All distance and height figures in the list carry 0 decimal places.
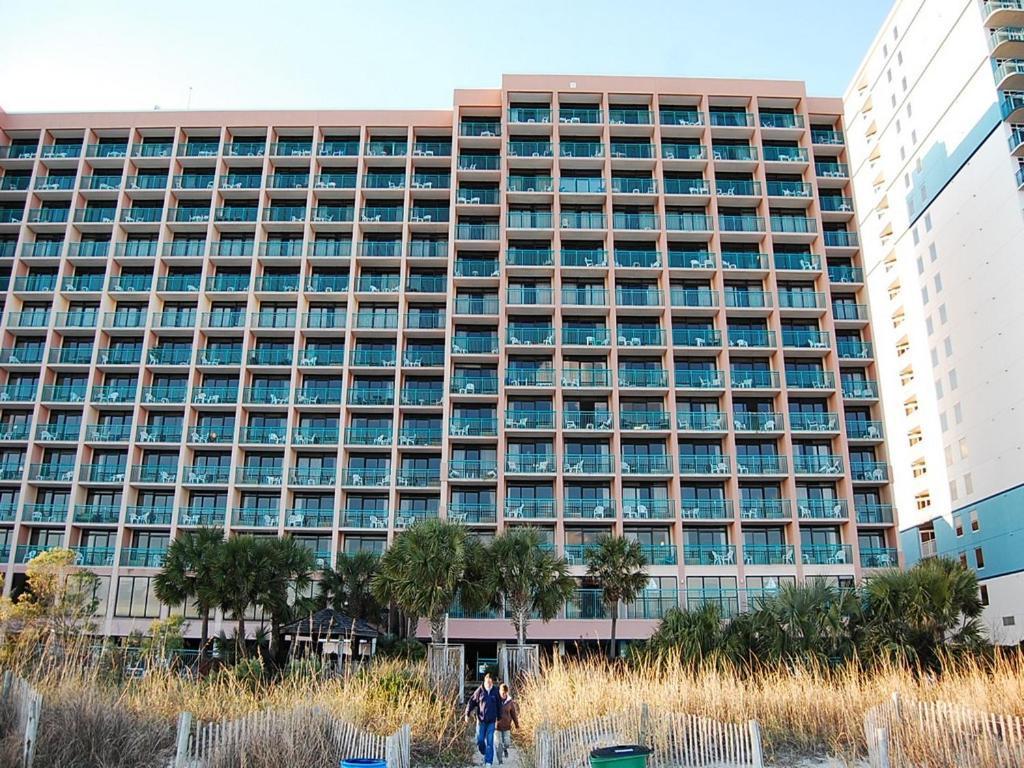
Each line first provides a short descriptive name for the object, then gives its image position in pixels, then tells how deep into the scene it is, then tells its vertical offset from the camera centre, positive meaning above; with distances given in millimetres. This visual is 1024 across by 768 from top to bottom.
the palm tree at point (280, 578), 38188 +2884
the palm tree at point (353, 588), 41844 +2625
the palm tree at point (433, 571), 33781 +2803
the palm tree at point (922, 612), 28625 +1215
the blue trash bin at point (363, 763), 12904 -1675
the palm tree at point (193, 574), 37750 +2943
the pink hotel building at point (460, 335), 52062 +18857
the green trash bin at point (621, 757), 13711 -1644
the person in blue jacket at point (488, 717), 18422 -1429
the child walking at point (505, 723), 19328 -1611
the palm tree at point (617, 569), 40594 +3467
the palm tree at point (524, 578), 36719 +2770
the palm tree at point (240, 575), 37531 +2883
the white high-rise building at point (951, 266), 47219 +22354
